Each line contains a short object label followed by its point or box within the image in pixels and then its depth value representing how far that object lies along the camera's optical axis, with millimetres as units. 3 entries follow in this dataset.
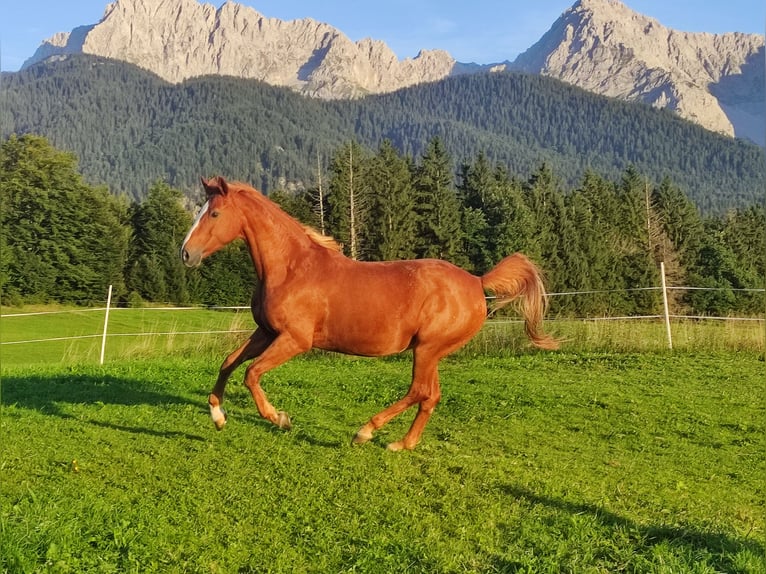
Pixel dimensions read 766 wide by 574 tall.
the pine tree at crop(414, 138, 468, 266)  47719
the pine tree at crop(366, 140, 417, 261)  44781
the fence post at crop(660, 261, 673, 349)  13205
